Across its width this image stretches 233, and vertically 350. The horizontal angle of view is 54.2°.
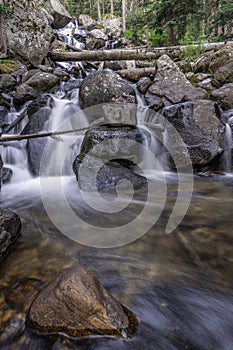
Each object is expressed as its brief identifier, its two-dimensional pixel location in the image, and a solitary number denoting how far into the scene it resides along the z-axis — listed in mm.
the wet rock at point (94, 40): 21708
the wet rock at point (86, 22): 26631
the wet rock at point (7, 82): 8688
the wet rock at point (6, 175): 5386
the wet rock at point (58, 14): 20859
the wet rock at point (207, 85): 8155
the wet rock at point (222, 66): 7965
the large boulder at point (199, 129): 5684
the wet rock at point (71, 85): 9375
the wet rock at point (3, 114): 7539
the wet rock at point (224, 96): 6867
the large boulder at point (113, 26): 24750
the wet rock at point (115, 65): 11875
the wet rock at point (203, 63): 9406
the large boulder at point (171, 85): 7840
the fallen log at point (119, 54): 12047
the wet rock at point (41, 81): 8725
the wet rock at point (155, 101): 7343
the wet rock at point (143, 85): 8789
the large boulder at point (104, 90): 7082
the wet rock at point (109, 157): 4871
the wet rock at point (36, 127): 6035
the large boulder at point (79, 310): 1519
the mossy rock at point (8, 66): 9410
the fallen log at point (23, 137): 3404
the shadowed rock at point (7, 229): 2538
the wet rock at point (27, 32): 10664
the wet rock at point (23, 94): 8219
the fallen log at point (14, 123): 7046
